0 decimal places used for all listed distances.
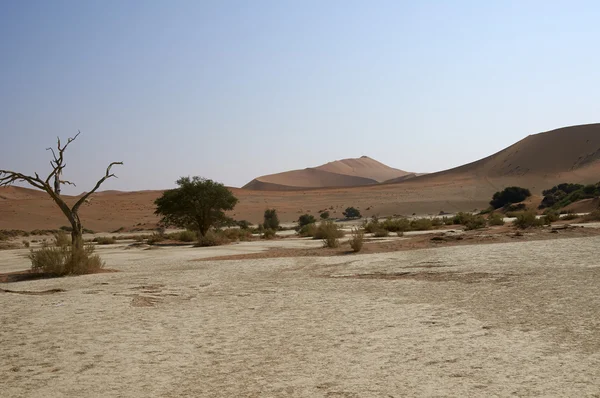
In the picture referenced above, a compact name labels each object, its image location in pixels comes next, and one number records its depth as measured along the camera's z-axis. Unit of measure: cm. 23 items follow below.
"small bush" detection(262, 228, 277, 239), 3884
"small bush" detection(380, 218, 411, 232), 3819
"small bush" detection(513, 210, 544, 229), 3187
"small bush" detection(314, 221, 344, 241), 2682
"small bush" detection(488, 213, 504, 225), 3625
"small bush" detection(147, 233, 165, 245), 3538
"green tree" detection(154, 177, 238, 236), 3697
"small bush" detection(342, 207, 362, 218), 7381
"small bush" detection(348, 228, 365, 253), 2243
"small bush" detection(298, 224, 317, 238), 3728
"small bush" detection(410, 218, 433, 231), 3934
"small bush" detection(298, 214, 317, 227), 5582
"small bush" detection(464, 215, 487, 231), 3441
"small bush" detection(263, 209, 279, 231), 5528
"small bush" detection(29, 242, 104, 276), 1762
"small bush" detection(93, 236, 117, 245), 3906
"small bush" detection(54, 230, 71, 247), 2334
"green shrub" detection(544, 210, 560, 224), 3391
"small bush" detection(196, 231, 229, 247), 3192
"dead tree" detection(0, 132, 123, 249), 2169
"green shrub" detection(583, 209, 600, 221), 3347
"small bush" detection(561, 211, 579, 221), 3612
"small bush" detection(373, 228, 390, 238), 3316
